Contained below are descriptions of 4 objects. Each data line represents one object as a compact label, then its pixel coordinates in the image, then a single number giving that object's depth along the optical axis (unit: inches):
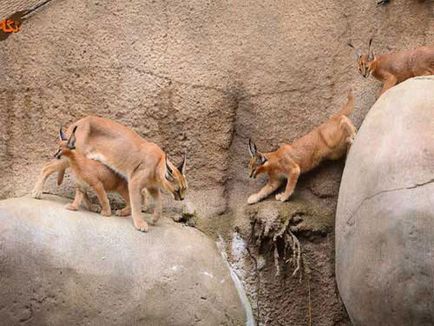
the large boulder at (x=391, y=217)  564.7
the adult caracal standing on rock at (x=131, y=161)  677.9
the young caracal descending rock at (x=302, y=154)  717.3
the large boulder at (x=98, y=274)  614.2
